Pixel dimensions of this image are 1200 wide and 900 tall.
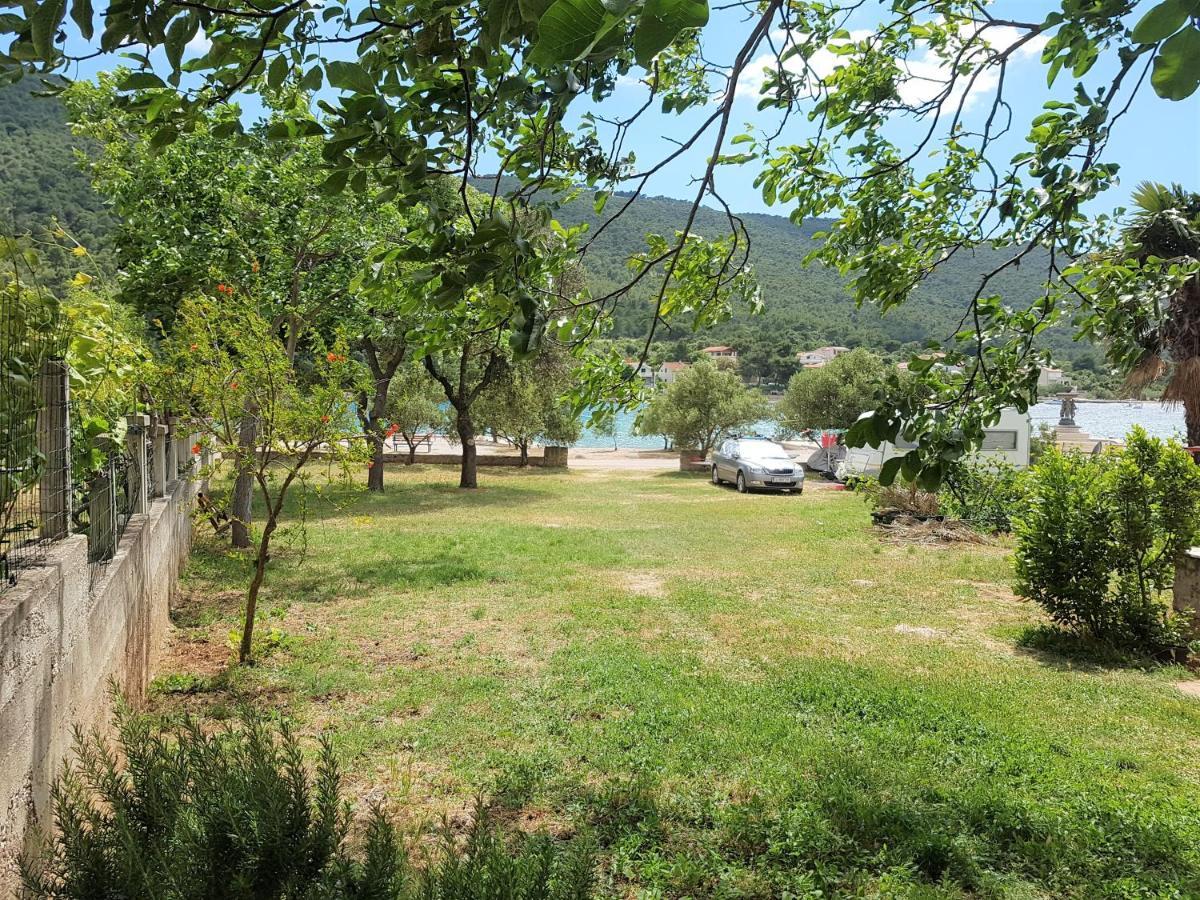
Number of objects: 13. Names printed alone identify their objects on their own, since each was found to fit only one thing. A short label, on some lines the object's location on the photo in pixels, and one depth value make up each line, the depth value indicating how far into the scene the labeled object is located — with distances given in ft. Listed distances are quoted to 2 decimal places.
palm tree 49.24
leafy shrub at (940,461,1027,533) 34.09
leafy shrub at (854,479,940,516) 45.91
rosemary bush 5.93
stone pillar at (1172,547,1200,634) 20.51
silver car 69.41
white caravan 65.87
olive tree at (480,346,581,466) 72.13
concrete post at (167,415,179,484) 23.59
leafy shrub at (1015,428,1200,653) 20.34
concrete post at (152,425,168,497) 21.07
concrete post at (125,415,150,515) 16.43
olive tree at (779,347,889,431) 107.24
